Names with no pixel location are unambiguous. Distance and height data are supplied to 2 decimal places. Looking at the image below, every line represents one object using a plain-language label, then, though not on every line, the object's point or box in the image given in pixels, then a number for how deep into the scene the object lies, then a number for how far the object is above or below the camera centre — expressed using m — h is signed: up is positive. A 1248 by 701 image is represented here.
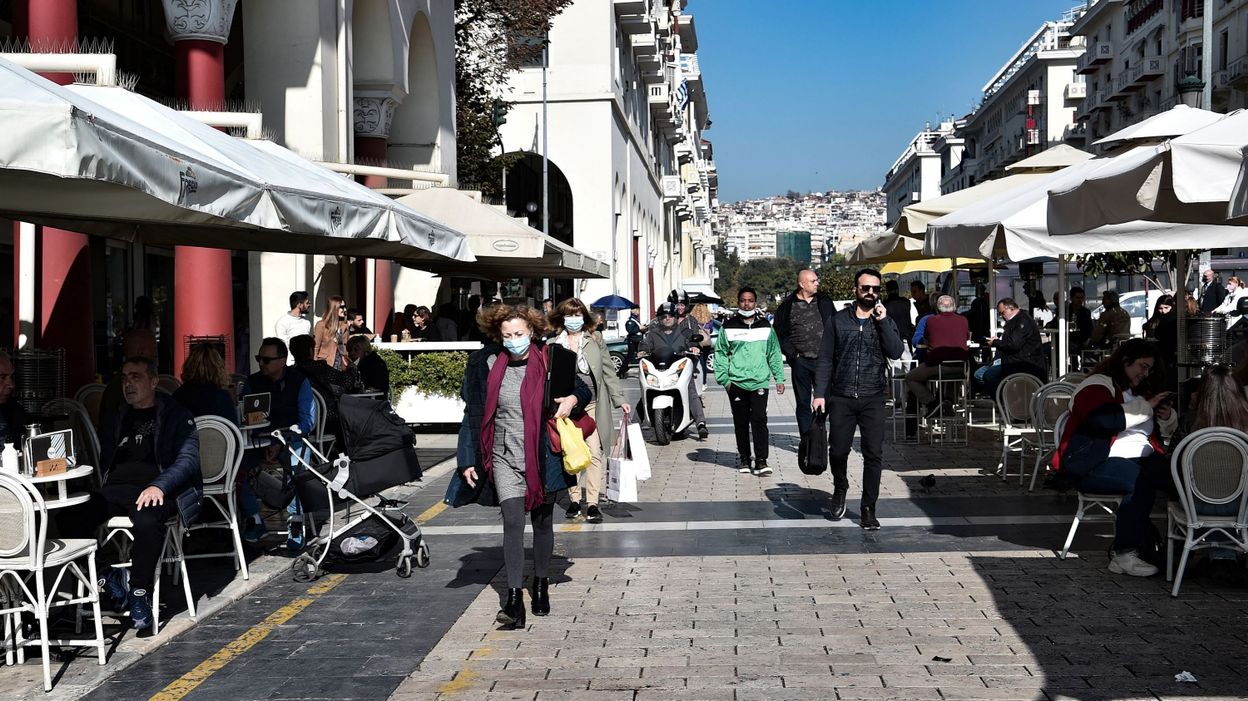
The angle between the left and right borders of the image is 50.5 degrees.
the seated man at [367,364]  13.02 -0.48
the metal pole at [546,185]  39.06 +3.94
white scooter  16.45 -1.00
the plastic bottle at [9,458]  6.06 -0.65
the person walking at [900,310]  19.11 +0.06
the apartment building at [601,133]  42.62 +6.23
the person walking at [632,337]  21.71 -0.40
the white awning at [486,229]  16.34 +1.08
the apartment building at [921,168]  163.00 +19.05
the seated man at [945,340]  14.98 -0.30
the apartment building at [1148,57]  55.38 +12.86
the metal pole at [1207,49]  27.22 +5.59
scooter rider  16.91 -0.39
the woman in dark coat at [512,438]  6.91 -0.64
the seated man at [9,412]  6.52 -0.48
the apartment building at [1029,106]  92.53 +16.36
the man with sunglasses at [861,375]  9.49 -0.45
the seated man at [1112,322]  20.25 -0.13
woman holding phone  7.61 -0.77
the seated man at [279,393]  9.35 -0.56
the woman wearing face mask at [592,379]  10.30 -0.51
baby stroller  8.14 -1.02
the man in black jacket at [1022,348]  13.04 -0.34
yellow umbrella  23.49 +0.97
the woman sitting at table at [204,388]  8.04 -0.44
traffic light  32.09 +5.07
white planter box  16.91 -1.19
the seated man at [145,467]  6.58 -0.79
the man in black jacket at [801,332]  12.27 -0.17
